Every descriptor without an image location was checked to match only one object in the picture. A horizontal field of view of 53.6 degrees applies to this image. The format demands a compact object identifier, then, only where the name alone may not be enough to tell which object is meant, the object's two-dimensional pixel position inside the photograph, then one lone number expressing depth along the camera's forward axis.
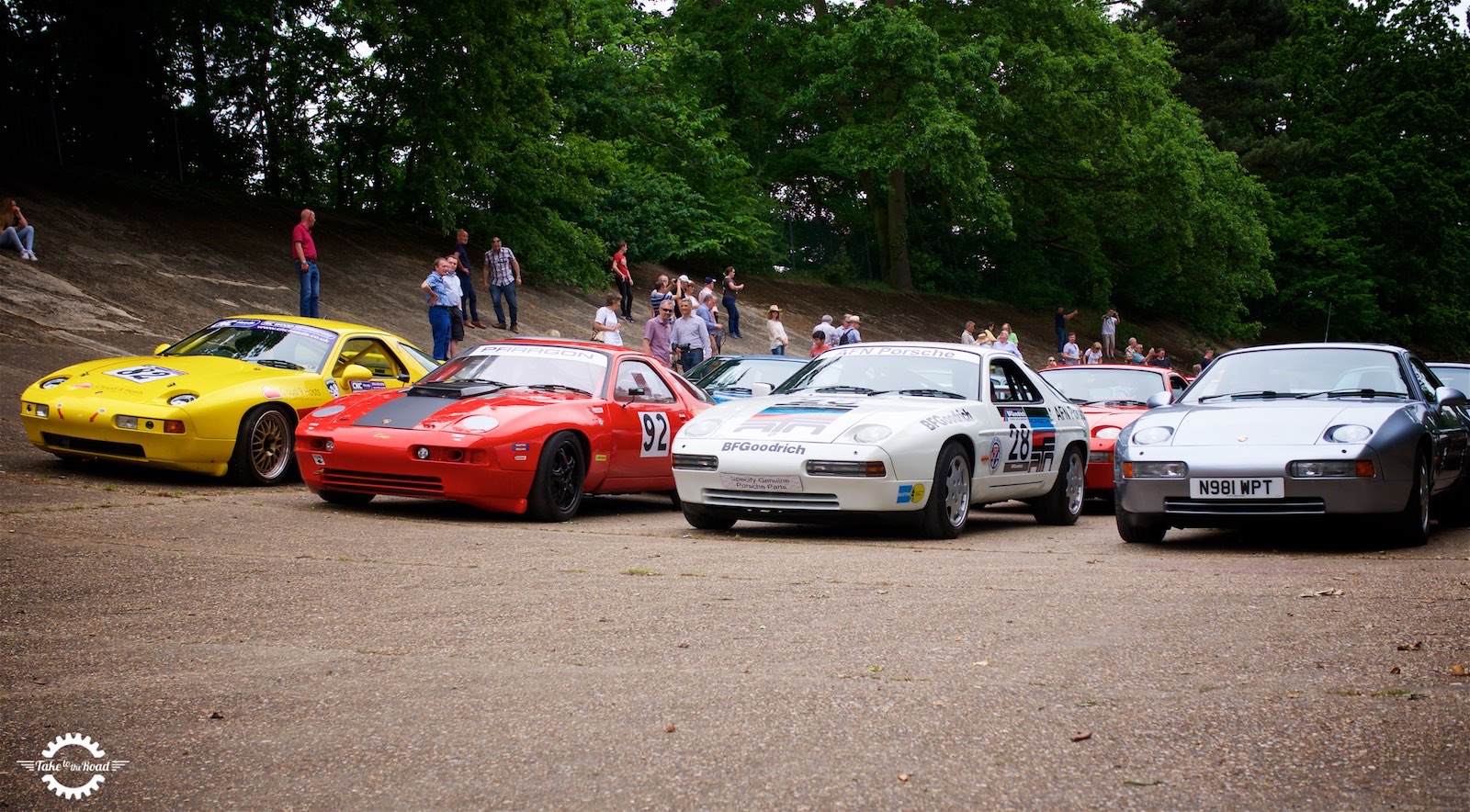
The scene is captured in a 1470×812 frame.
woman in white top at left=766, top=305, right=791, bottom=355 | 25.31
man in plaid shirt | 25.45
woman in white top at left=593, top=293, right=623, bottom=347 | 20.06
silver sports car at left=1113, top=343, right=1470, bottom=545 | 8.87
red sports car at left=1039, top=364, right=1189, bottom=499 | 13.56
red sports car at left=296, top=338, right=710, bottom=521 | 10.35
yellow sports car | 11.23
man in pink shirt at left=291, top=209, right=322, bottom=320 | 19.83
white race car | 9.70
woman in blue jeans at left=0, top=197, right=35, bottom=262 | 20.06
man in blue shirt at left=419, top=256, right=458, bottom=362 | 18.94
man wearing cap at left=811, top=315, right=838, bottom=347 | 25.00
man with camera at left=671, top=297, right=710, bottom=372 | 20.17
